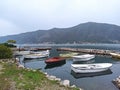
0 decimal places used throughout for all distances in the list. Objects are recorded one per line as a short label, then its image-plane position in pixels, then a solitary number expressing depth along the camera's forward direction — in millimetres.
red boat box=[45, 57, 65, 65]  18754
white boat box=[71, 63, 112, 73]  14066
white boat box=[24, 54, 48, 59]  25360
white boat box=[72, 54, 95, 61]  22996
